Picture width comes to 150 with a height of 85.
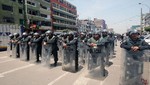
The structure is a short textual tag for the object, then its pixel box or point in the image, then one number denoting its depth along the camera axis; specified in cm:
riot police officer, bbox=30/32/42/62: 539
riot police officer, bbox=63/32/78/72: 432
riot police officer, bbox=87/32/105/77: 367
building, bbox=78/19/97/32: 5435
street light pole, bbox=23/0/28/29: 2075
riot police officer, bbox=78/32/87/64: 560
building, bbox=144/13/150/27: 5326
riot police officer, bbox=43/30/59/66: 488
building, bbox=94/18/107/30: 9147
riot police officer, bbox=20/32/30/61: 579
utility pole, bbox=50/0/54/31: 3128
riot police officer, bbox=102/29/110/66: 520
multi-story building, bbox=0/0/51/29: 1830
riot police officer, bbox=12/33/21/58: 624
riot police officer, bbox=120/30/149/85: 268
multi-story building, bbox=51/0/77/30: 3300
